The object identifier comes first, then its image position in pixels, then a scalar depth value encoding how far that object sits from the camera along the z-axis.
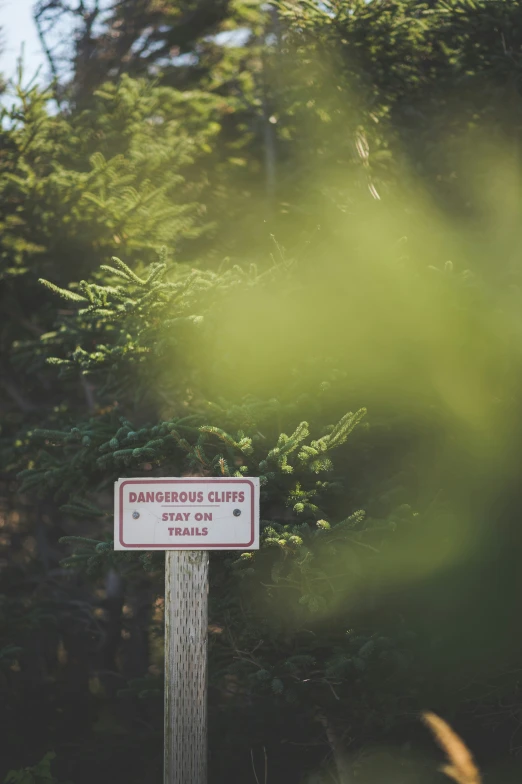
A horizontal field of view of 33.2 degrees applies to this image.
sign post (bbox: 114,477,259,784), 4.09
